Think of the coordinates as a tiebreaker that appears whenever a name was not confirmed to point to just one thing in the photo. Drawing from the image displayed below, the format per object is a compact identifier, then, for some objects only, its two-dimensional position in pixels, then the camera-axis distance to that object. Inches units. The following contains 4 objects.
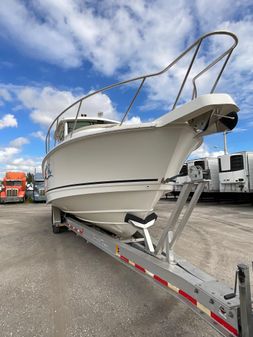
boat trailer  65.3
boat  104.3
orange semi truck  718.2
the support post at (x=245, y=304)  63.8
